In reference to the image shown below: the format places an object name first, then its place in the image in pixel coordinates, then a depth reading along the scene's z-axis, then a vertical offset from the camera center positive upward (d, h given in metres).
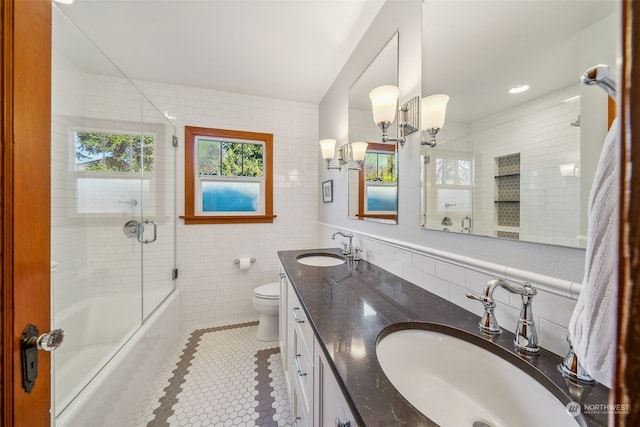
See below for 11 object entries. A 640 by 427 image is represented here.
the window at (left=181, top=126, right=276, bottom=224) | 2.45 +0.38
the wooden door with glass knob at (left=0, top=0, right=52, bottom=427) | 0.49 +0.04
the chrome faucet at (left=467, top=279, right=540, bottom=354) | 0.68 -0.31
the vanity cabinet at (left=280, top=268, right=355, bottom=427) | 0.69 -0.61
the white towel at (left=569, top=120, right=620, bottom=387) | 0.35 -0.09
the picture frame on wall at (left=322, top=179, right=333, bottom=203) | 2.41 +0.22
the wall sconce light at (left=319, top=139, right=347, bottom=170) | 2.12 +0.55
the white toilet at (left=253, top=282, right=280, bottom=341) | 2.16 -0.87
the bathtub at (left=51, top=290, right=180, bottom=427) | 1.15 -0.86
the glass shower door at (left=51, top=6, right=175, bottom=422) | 1.58 +0.06
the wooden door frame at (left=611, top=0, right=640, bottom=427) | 0.16 -0.01
